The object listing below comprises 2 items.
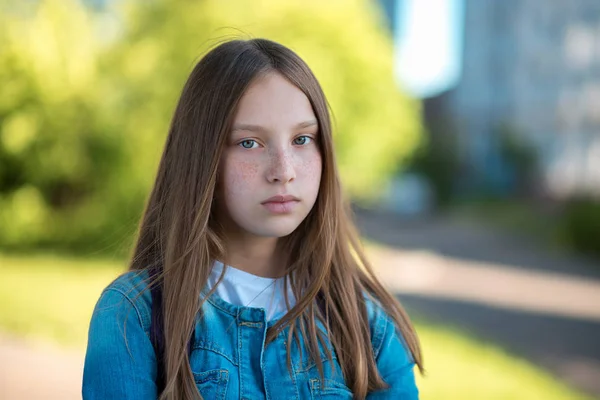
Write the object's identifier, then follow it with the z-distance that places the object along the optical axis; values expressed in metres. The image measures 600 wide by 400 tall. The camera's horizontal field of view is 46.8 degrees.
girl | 1.42
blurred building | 20.69
